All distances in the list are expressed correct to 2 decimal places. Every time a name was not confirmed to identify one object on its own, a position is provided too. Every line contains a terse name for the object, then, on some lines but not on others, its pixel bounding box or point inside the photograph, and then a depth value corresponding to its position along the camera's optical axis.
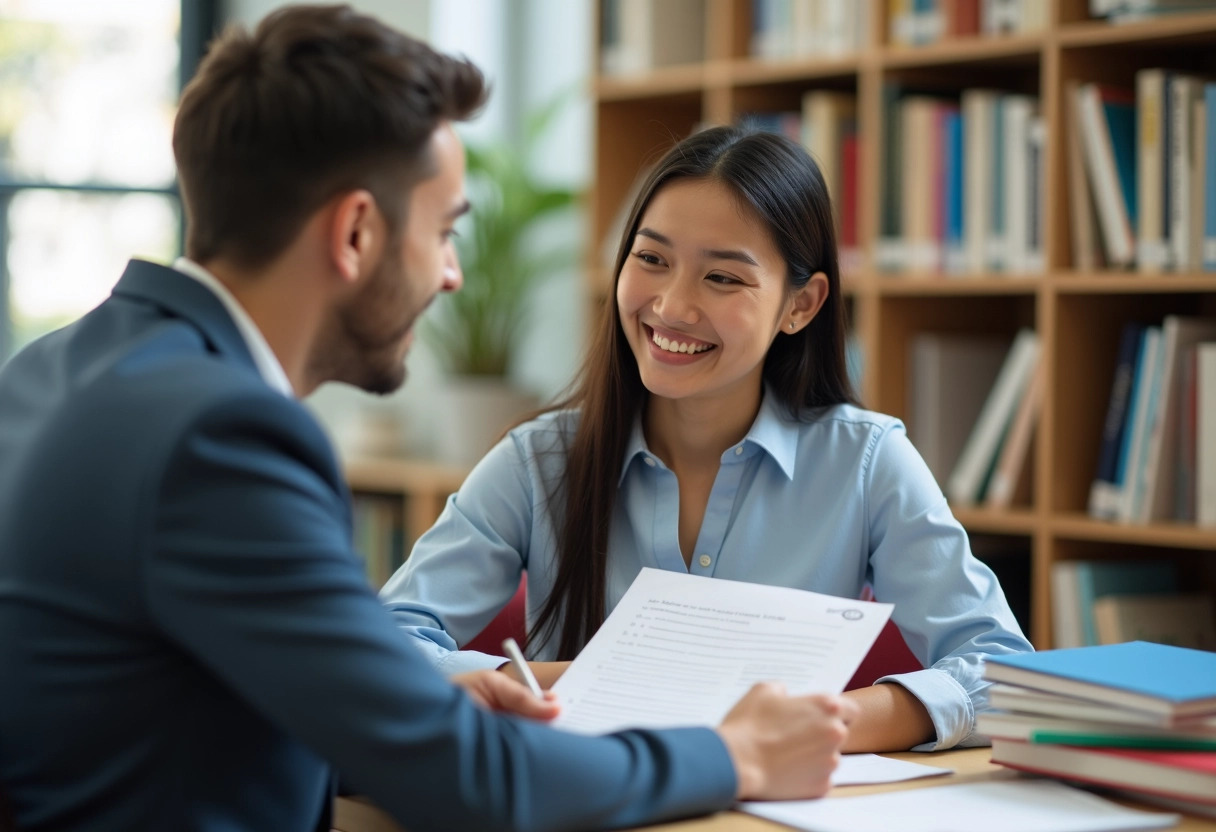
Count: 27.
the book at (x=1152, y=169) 2.67
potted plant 3.89
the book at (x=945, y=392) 3.02
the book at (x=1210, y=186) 2.60
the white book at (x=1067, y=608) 2.74
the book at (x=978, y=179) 2.93
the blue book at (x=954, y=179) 2.98
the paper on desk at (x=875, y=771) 1.32
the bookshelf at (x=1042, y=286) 2.75
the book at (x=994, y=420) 2.88
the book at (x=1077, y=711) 1.24
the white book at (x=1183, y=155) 2.63
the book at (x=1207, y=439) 2.60
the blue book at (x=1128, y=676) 1.22
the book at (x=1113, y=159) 2.71
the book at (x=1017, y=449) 2.85
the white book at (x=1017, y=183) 2.86
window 4.13
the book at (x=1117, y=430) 2.73
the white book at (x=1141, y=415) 2.69
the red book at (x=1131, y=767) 1.21
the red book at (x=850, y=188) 3.17
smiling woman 1.83
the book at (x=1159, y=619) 2.69
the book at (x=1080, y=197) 2.76
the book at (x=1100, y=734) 1.25
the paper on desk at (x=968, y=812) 1.15
